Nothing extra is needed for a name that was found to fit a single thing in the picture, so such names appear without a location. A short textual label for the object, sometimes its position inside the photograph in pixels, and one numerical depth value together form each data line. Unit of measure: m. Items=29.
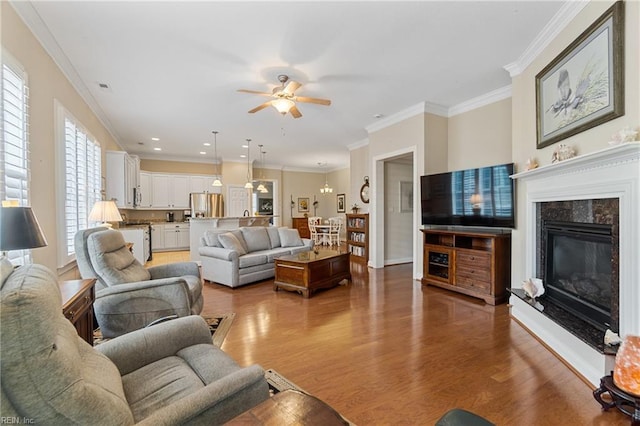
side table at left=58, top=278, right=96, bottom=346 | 1.82
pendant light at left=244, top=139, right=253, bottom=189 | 8.99
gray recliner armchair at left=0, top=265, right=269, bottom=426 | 0.75
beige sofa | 4.55
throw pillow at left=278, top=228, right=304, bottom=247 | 5.95
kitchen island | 6.38
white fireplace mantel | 1.82
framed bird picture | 2.04
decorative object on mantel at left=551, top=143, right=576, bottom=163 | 2.50
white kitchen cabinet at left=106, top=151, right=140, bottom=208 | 5.54
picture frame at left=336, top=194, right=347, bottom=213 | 10.85
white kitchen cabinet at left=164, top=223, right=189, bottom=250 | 8.55
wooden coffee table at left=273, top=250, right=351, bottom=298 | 4.07
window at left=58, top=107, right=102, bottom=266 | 3.20
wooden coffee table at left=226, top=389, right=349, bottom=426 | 0.84
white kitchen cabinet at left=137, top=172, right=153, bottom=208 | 8.22
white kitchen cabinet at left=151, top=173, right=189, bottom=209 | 8.46
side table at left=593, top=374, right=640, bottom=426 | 1.57
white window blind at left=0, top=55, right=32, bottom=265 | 2.07
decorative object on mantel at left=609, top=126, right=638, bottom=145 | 1.85
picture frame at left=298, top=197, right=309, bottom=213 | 11.12
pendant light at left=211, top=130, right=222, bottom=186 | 6.45
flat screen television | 3.67
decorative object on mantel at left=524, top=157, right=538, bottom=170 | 3.05
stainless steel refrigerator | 8.77
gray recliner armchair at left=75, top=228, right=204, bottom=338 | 2.47
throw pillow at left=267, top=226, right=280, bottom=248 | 5.85
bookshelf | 6.52
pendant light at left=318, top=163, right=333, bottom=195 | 10.82
